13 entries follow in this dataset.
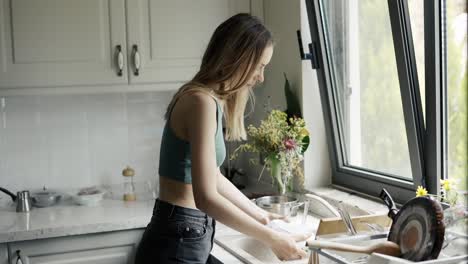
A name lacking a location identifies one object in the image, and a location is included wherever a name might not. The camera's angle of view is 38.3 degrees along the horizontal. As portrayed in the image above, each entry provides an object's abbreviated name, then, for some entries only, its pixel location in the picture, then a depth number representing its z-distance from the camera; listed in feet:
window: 7.09
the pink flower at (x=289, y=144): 8.89
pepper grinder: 10.12
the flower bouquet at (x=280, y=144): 8.96
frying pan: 4.84
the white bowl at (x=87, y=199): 9.83
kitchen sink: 5.29
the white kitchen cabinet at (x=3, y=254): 8.40
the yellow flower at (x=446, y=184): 6.30
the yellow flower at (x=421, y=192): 6.36
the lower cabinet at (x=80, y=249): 8.49
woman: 6.23
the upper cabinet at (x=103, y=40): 9.08
